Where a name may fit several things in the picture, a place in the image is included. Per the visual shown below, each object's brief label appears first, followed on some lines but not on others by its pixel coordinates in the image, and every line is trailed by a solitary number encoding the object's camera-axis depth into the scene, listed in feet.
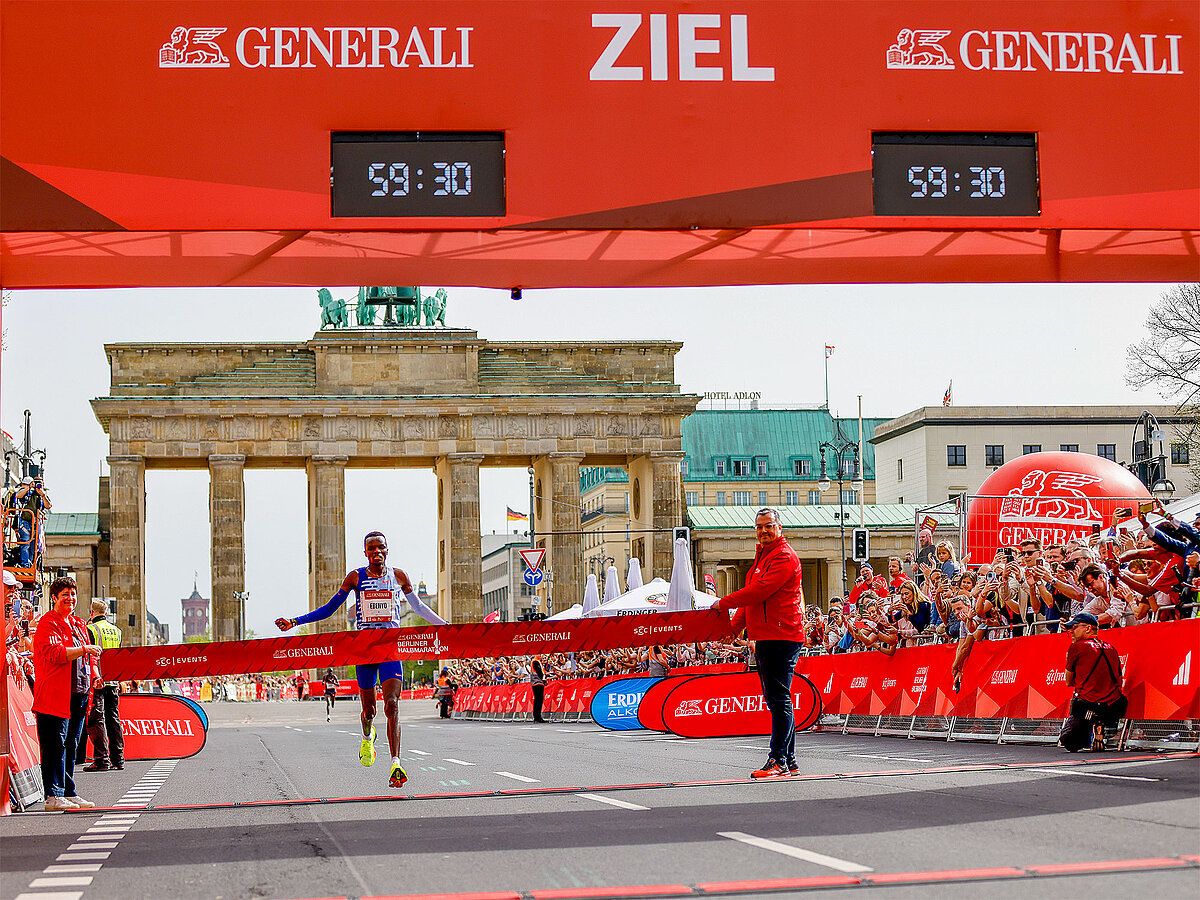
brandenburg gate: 303.48
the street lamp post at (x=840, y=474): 231.42
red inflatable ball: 109.91
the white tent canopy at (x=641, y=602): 120.58
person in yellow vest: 66.59
